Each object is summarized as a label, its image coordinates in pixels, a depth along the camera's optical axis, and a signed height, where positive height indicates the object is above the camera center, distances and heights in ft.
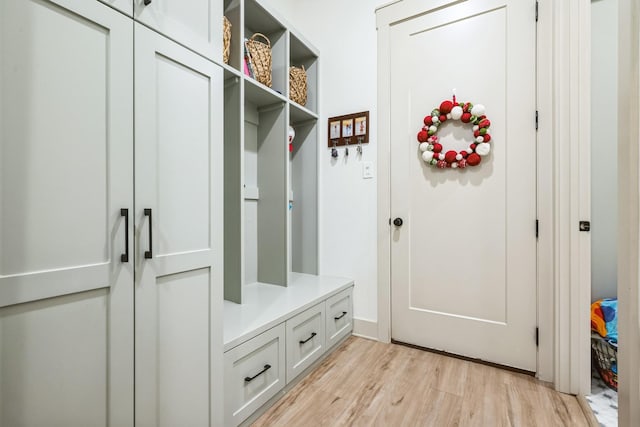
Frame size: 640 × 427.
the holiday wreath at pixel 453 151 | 6.01 +1.57
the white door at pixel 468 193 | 5.78 +0.40
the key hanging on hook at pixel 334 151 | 7.72 +1.57
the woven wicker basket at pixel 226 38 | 5.39 +3.14
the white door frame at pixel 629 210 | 2.03 +0.02
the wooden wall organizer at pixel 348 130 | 7.33 +2.07
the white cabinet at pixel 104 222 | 2.25 -0.08
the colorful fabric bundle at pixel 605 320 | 5.34 -1.93
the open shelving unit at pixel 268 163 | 5.75 +1.17
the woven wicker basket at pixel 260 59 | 6.28 +3.22
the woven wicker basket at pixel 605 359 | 5.12 -2.52
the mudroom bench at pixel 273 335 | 4.21 -2.01
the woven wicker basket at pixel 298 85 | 7.29 +3.11
